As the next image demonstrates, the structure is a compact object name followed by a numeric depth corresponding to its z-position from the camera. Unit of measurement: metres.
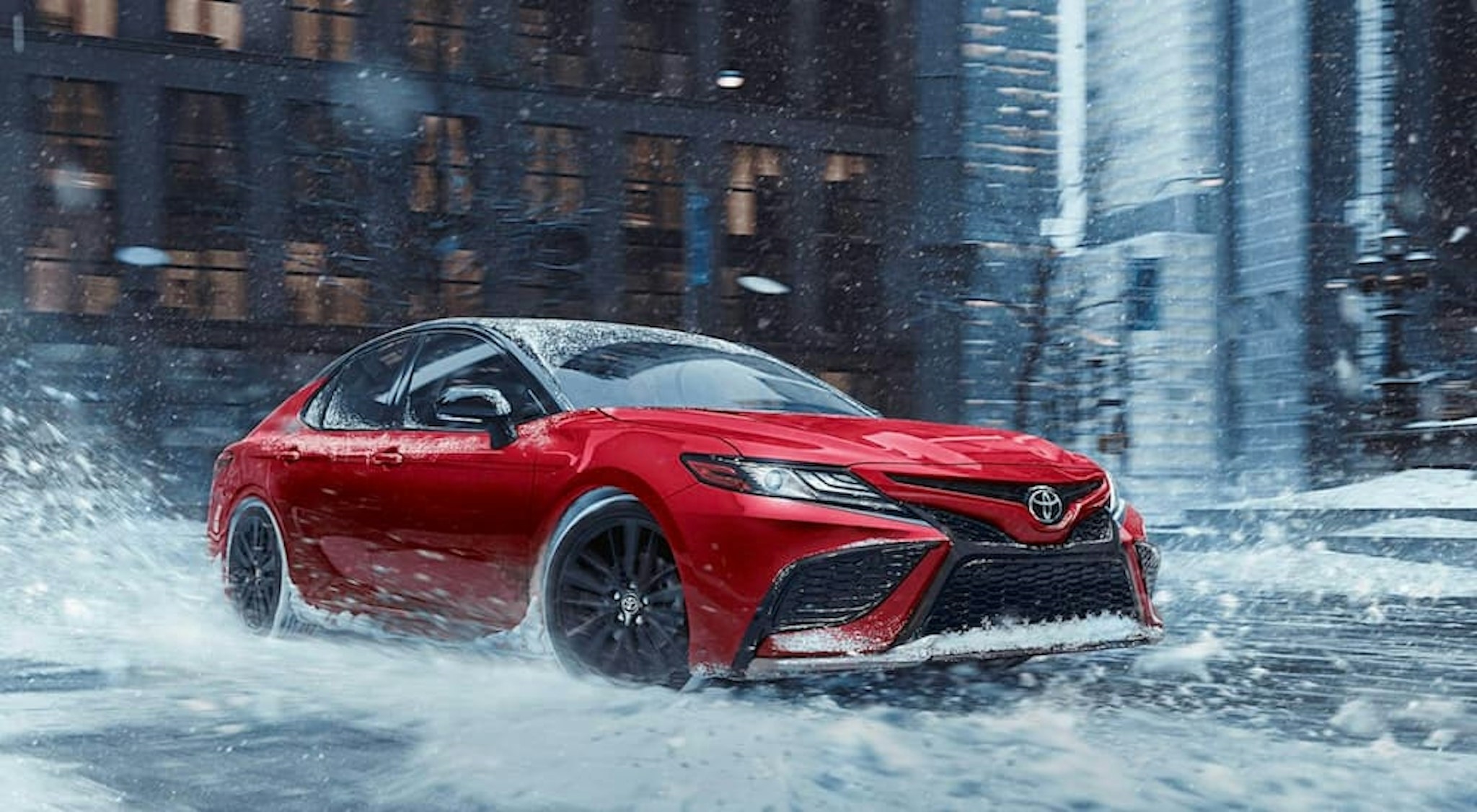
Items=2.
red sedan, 4.77
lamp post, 19.82
